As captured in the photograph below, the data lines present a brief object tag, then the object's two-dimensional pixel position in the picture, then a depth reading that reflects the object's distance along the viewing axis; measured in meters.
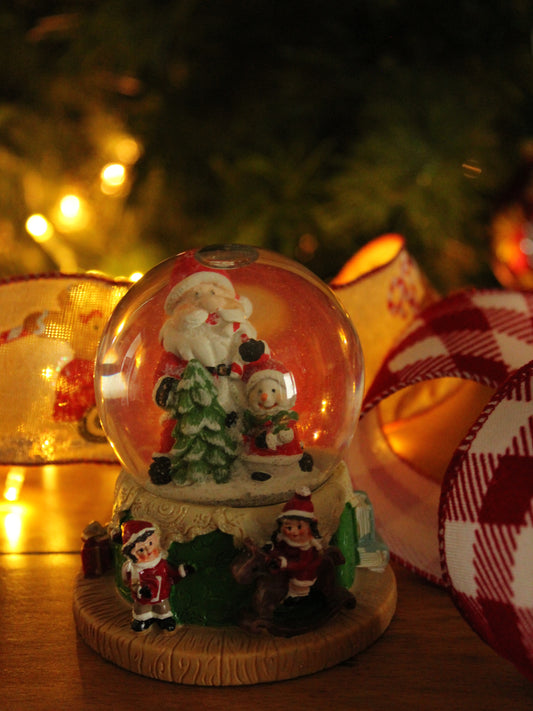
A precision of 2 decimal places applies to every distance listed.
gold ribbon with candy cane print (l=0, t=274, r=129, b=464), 0.28
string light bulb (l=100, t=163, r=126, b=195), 0.35
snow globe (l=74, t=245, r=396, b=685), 0.22
